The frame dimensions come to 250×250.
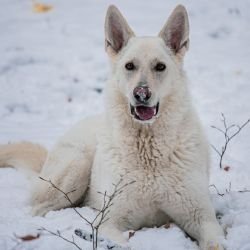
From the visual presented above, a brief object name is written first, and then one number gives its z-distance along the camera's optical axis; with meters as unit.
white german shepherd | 4.17
